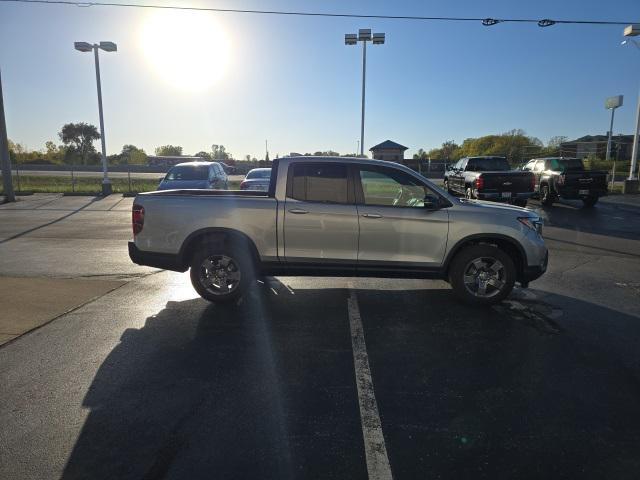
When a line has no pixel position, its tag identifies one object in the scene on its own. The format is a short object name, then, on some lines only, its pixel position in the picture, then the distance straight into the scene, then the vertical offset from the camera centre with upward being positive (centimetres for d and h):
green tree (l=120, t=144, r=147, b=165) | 11325 +259
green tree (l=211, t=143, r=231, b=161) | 13050 +428
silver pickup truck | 564 -81
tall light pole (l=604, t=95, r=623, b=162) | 3971 +613
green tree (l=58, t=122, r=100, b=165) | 10638 +687
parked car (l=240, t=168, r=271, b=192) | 1464 -42
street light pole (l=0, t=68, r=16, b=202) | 1972 +14
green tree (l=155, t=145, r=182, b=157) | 14266 +511
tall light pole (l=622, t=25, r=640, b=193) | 2408 -3
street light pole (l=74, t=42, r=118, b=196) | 2234 +573
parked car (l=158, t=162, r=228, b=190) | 1387 -34
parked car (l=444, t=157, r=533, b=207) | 1559 -55
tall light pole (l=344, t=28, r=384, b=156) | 2523 +743
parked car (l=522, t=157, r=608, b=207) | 1753 -43
